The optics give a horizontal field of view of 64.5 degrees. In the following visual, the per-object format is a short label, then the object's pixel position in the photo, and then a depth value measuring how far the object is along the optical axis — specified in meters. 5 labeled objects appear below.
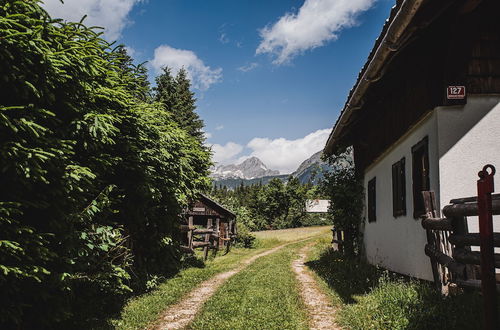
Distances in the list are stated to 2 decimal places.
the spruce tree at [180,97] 35.66
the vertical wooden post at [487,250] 2.38
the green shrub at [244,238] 34.16
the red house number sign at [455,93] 7.09
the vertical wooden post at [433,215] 6.56
